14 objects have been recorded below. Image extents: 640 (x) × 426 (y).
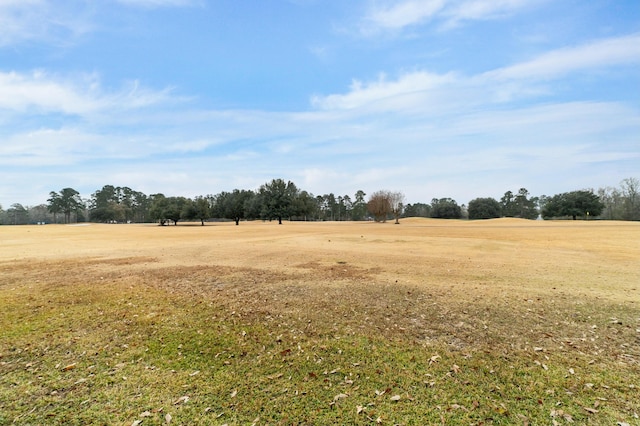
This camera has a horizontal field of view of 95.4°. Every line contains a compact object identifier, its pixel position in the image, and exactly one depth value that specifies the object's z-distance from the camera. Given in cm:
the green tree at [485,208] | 8462
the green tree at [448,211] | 8981
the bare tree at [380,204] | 6631
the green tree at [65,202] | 9312
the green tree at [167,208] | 7545
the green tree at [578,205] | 6572
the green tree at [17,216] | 10175
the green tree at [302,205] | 6811
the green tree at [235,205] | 7675
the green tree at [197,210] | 7444
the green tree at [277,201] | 6575
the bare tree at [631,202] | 6575
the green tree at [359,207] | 11280
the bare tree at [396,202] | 6556
